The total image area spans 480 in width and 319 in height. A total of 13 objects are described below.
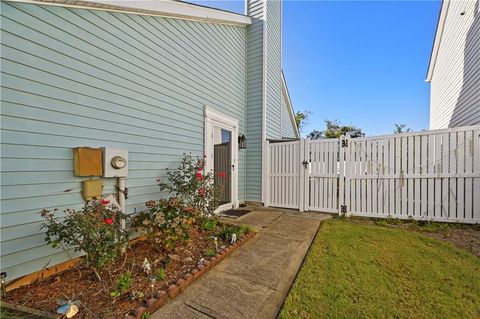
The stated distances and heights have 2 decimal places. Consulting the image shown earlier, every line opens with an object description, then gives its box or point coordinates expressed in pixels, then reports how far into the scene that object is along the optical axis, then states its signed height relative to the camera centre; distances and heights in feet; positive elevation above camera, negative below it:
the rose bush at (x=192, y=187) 11.50 -1.68
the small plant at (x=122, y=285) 5.84 -3.84
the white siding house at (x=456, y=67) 16.93 +9.33
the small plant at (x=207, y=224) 11.73 -3.88
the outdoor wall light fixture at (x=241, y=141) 19.11 +1.58
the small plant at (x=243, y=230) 10.93 -4.07
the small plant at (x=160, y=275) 6.84 -3.97
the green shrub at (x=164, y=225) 8.32 -2.79
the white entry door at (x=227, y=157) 17.07 +0.07
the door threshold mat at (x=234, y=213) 15.37 -4.38
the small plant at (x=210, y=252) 8.63 -4.10
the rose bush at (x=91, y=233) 6.48 -2.45
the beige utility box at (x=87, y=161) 7.75 -0.13
